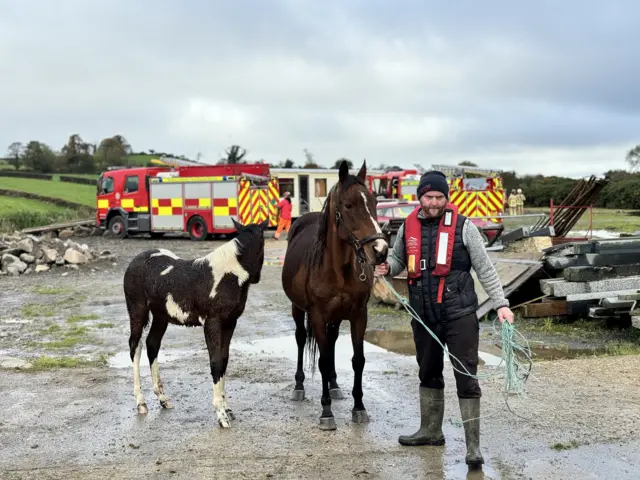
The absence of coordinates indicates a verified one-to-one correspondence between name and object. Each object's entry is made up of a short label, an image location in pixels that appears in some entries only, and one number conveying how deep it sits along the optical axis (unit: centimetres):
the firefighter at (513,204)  3375
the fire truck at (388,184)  2800
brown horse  478
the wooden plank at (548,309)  932
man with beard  433
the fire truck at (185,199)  2497
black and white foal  531
